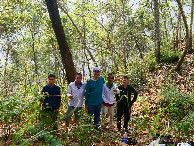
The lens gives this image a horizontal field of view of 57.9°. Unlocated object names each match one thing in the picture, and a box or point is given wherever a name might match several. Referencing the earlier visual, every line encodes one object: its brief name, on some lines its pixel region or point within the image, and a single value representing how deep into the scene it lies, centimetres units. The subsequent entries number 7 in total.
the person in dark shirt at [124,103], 530
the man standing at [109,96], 533
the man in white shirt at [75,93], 497
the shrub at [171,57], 1108
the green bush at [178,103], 629
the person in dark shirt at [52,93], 449
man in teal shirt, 497
